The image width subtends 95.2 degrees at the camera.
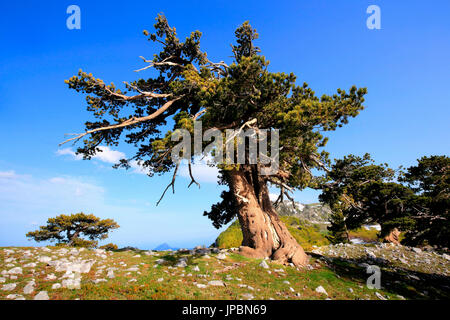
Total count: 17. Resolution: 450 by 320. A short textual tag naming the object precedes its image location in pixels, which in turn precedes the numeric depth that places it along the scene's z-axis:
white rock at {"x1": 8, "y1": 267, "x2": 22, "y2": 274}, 7.76
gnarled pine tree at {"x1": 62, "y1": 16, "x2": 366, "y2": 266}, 10.60
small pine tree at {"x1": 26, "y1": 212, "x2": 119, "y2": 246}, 26.92
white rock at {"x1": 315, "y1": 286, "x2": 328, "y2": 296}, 8.74
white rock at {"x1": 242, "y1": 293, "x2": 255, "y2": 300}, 7.23
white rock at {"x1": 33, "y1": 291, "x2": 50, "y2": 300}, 5.88
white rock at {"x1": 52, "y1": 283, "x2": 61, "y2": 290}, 6.69
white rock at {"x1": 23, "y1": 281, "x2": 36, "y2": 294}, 6.38
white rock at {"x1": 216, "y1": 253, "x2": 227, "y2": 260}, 11.96
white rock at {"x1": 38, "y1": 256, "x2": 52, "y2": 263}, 9.65
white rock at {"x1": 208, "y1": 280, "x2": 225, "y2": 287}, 8.32
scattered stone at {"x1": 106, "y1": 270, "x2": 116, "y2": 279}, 8.13
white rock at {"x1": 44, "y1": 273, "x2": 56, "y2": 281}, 7.54
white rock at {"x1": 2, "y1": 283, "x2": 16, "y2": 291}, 6.41
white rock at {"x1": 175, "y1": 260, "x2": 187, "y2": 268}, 10.49
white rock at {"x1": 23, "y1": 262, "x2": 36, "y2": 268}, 8.63
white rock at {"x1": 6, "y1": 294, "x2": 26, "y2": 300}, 5.89
